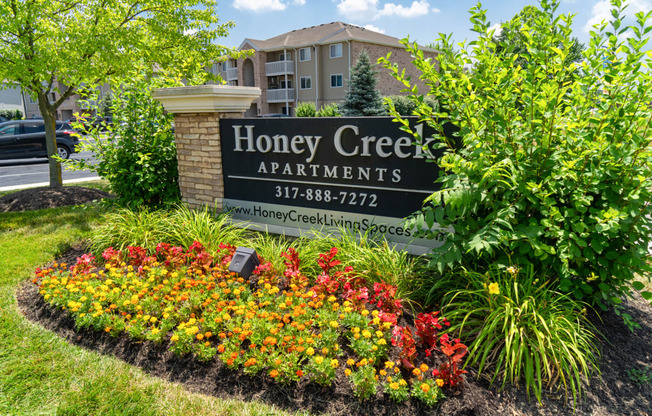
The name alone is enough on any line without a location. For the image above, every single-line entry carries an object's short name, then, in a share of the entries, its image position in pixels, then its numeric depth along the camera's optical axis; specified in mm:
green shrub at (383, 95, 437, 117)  22000
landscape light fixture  4223
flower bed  2961
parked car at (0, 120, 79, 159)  16500
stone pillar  5625
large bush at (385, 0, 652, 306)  3070
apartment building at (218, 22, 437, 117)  36344
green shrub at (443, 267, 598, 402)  2936
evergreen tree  24391
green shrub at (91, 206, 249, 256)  5156
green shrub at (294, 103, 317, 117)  22691
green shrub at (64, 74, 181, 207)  6211
